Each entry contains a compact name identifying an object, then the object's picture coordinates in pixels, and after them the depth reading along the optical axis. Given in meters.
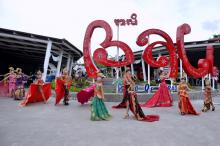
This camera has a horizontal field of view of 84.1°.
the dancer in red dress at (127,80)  3.84
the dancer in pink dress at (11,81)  6.17
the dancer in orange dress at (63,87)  5.25
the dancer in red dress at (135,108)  3.62
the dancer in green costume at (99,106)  3.61
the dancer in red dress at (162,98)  5.15
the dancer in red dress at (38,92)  5.23
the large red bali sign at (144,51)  5.57
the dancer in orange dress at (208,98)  4.58
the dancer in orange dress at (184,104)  4.10
